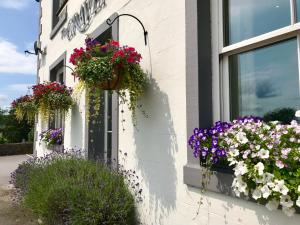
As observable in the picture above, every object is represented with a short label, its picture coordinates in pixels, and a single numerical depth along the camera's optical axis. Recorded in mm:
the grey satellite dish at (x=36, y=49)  10102
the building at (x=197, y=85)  2371
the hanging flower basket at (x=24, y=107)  6657
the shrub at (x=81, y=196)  3420
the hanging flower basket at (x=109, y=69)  3336
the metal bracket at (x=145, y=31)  3802
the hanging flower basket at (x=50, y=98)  5961
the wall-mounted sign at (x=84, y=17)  5378
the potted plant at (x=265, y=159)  1844
